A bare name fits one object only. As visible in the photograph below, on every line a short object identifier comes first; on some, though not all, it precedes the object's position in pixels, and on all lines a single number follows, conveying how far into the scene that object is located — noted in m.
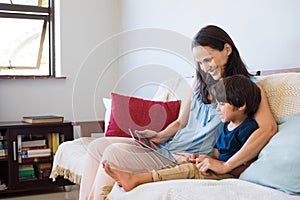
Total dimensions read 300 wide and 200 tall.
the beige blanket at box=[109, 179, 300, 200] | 1.24
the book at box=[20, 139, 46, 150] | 3.22
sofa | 1.29
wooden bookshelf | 3.13
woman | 1.58
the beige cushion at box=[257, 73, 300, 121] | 1.59
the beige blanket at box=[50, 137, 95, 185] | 2.42
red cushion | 2.10
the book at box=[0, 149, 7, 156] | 3.15
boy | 1.56
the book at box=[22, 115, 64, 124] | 3.24
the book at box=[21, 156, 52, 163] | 3.20
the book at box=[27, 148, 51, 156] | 3.22
